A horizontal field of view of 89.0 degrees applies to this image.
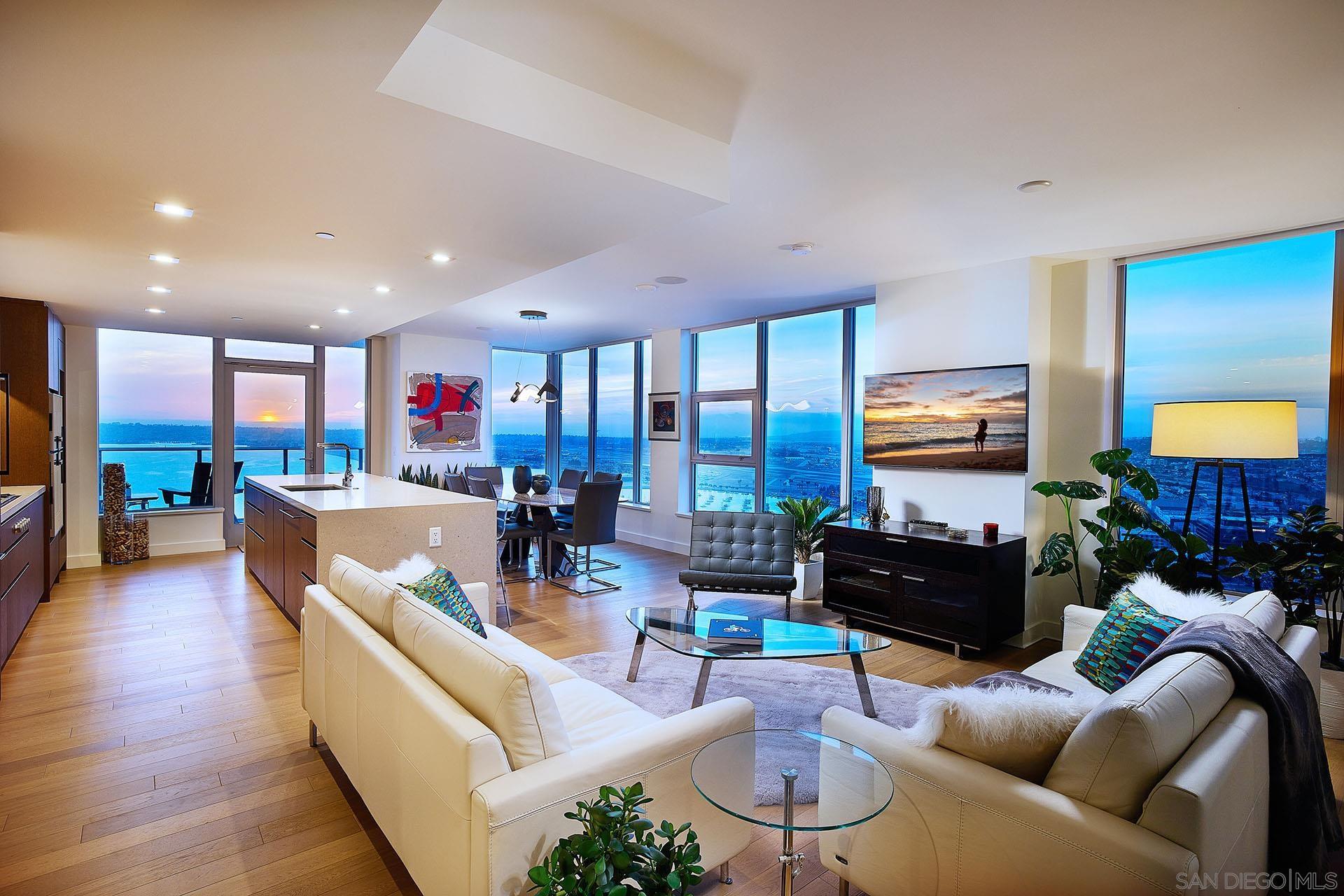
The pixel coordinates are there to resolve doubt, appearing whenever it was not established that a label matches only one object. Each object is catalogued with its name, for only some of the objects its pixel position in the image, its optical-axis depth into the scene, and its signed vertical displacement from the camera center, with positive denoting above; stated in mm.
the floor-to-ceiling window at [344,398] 7977 +413
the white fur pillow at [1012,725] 1586 -668
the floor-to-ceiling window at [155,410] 6805 +207
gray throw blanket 1769 -809
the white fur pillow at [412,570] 2715 -557
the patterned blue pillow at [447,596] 2574 -624
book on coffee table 3047 -899
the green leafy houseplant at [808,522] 5375 -661
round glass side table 1589 -870
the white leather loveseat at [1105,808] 1342 -784
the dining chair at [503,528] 5801 -829
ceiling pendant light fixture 6609 +460
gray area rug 3221 -1291
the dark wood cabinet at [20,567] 3650 -838
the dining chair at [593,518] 5539 -681
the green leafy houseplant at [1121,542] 3582 -559
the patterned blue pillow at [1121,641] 2498 -750
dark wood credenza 4035 -902
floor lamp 3113 +62
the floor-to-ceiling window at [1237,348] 3623 +548
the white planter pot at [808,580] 5379 -1124
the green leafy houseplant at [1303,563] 3105 -546
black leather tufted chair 4852 -793
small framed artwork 7484 +217
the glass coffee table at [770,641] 2887 -905
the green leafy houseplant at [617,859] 1356 -868
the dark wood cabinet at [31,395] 5098 +251
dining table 6039 -783
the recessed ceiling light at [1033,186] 2979 +1123
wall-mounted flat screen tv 4328 +143
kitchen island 3855 -583
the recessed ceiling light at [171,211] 2897 +948
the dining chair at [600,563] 6022 -1224
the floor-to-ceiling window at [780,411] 5891 +262
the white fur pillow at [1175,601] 2555 -603
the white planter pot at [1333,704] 3025 -1151
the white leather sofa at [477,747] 1483 -788
